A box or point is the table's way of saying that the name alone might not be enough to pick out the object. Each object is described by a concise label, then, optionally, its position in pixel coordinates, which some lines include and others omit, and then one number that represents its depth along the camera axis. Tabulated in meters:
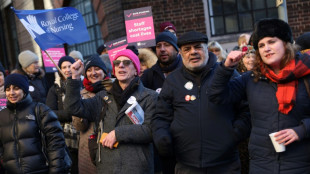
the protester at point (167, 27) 6.15
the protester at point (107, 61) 5.60
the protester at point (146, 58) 5.46
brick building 8.42
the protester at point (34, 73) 6.22
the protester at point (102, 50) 6.97
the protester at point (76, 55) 6.78
